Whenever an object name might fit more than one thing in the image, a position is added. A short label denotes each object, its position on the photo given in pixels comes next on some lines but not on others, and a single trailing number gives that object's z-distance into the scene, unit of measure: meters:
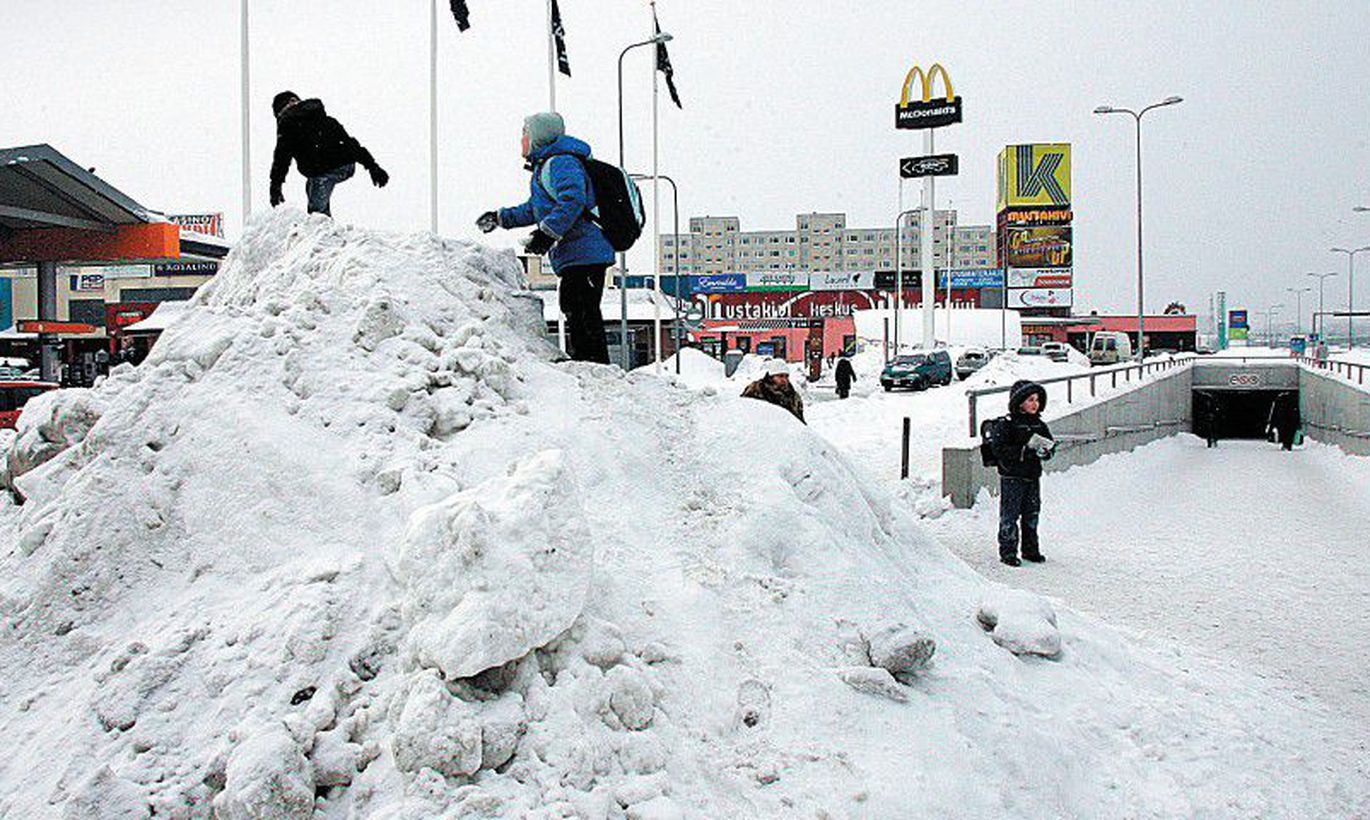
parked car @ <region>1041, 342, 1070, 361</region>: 42.94
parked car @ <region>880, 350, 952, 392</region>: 31.44
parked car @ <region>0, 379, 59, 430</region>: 15.06
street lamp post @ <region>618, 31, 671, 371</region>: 10.13
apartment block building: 126.75
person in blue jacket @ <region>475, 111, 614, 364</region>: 6.11
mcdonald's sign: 36.78
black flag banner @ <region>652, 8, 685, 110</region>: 23.00
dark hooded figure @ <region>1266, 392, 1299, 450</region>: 23.52
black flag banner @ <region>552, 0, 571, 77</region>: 17.11
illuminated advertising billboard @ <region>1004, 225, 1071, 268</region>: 73.88
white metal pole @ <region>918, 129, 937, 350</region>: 37.97
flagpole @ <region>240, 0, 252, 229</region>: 13.10
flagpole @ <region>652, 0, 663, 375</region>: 21.94
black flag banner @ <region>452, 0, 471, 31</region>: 15.12
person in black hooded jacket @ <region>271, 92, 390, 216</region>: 7.40
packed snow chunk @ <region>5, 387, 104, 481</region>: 4.75
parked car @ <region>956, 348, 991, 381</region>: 39.66
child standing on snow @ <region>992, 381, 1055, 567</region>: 8.34
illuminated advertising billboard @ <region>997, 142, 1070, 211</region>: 73.00
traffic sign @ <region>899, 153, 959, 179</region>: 37.38
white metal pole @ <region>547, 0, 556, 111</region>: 14.93
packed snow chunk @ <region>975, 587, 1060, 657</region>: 4.98
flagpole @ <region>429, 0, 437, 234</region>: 12.43
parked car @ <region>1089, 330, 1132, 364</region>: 48.62
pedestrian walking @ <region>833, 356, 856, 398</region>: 27.64
